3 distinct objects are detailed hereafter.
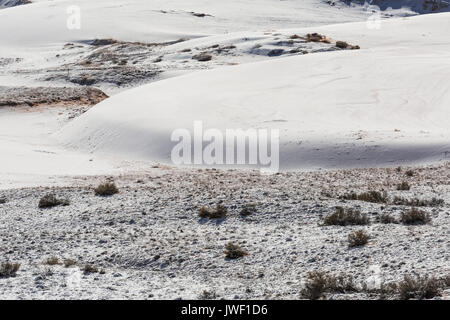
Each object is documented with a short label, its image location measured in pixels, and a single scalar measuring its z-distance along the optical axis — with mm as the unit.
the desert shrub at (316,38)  72312
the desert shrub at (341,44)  69062
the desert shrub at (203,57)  70000
